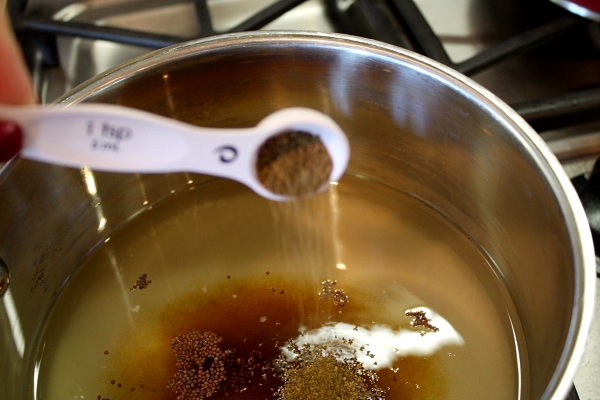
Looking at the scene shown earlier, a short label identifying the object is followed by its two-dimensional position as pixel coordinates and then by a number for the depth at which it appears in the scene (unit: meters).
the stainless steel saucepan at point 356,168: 0.39
